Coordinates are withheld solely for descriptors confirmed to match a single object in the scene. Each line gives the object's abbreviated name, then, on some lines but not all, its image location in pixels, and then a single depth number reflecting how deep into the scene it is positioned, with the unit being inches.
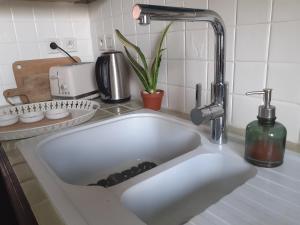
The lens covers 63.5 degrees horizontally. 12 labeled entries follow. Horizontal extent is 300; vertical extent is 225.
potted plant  36.6
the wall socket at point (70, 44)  54.3
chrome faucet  17.5
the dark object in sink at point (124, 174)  31.2
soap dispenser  20.4
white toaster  44.9
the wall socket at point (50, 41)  52.1
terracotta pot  37.0
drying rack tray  30.2
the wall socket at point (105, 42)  50.5
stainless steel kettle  42.2
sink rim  15.6
